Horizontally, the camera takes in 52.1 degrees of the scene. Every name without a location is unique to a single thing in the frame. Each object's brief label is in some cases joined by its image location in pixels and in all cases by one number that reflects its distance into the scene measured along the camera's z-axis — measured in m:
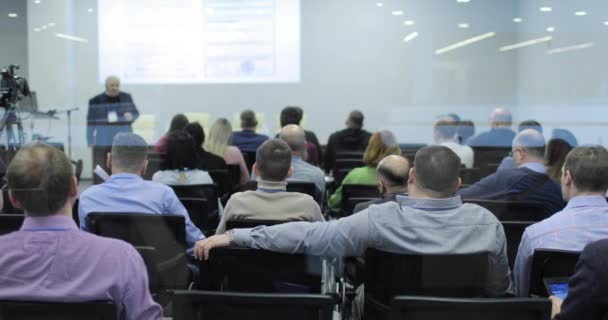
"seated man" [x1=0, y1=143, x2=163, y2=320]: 1.59
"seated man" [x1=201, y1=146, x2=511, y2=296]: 2.07
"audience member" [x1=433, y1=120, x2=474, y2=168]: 5.95
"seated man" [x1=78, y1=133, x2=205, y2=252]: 2.98
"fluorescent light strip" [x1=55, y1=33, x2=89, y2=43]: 9.00
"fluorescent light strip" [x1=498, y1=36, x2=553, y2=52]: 9.05
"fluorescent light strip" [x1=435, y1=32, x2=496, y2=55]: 9.65
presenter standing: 8.05
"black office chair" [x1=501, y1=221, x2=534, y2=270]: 2.87
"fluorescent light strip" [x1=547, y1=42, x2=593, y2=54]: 8.04
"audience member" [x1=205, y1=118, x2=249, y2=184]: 5.50
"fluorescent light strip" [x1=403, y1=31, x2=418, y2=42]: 9.87
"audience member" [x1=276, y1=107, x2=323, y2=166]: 6.32
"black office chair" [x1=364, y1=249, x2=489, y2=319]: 1.99
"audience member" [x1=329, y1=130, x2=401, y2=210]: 4.46
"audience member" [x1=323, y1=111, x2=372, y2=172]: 7.10
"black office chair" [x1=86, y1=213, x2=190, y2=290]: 2.75
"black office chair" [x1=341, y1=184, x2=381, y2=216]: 4.12
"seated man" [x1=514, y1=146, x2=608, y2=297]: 2.28
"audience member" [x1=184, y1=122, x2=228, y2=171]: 5.05
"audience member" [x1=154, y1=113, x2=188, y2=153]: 5.95
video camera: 5.31
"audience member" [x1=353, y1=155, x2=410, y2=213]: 3.31
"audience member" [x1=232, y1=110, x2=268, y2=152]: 6.40
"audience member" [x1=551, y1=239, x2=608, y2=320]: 1.60
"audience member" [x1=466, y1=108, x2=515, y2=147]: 6.96
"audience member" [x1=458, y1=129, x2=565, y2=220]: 3.59
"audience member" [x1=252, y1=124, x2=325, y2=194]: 4.41
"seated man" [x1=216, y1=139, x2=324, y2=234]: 2.74
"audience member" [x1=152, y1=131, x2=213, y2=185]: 4.36
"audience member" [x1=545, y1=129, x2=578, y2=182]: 3.80
